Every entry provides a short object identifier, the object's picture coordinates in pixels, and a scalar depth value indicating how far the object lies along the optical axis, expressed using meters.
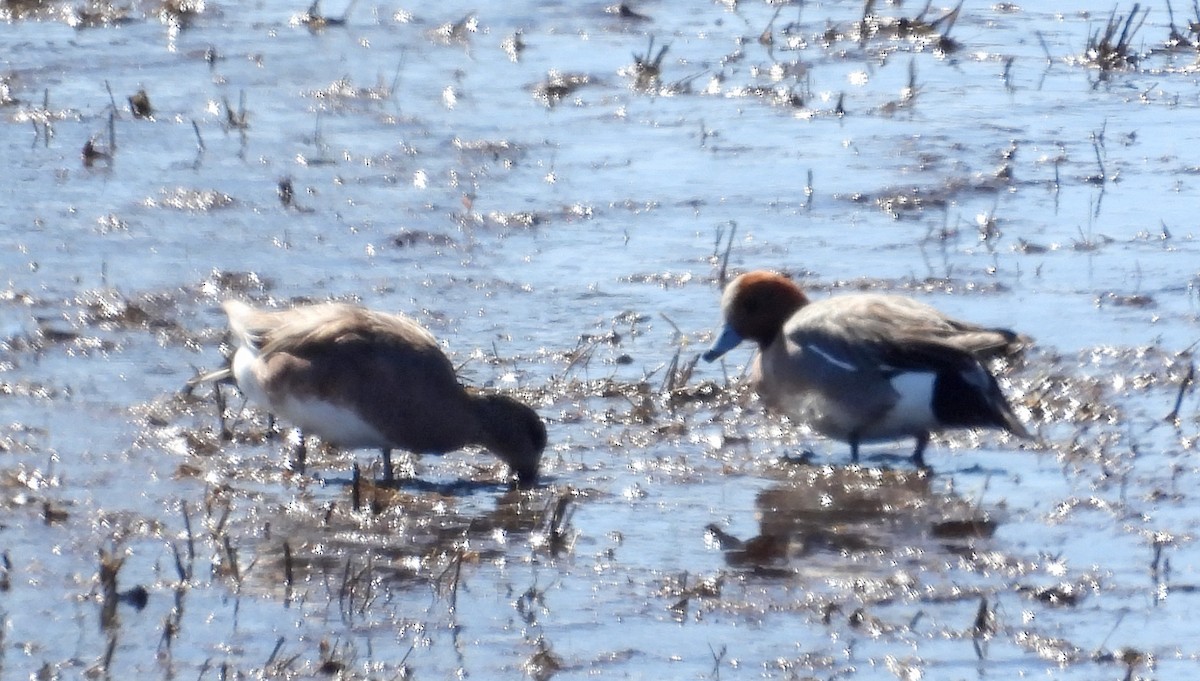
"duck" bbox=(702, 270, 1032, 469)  13.33
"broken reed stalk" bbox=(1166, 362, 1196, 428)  13.77
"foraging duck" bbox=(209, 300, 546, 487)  13.04
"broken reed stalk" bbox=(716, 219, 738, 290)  16.83
